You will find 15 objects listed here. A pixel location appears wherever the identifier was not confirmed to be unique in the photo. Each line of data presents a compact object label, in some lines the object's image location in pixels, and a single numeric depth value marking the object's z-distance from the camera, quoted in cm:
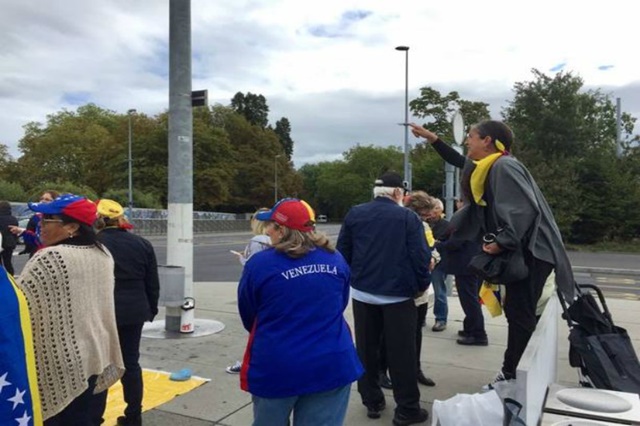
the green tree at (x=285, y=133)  8880
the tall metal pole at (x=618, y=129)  3298
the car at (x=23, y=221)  2369
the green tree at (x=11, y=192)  3978
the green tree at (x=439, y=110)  5225
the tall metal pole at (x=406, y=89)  2676
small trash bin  650
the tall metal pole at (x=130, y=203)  3765
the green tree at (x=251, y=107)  7919
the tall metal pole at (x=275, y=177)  6456
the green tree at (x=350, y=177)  8350
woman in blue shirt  265
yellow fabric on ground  440
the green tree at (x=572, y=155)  2780
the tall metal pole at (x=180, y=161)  677
